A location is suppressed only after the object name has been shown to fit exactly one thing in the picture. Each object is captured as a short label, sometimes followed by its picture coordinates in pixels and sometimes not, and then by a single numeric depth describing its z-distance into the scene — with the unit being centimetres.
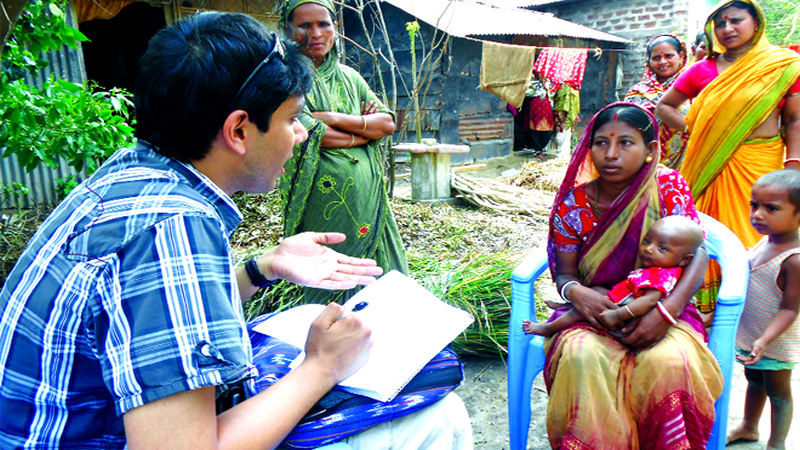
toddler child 195
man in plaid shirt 82
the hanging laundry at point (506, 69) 900
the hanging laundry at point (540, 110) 1081
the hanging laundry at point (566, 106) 1090
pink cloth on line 976
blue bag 108
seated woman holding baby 163
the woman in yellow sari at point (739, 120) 269
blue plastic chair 179
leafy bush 235
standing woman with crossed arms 250
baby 175
